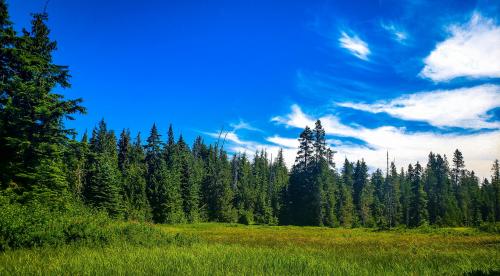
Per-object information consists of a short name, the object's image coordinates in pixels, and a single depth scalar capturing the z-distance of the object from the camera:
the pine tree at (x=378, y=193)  89.00
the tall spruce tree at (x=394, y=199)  81.86
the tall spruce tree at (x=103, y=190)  53.84
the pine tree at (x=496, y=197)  87.00
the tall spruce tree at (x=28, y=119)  24.59
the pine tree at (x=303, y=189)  67.69
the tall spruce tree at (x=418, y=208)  76.50
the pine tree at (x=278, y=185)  75.00
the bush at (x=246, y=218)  72.40
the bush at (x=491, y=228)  42.16
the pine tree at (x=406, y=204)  82.00
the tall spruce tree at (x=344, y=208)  71.06
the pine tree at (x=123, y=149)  84.44
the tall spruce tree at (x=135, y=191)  59.99
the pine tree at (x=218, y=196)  76.19
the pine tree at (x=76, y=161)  27.60
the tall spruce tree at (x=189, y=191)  71.88
